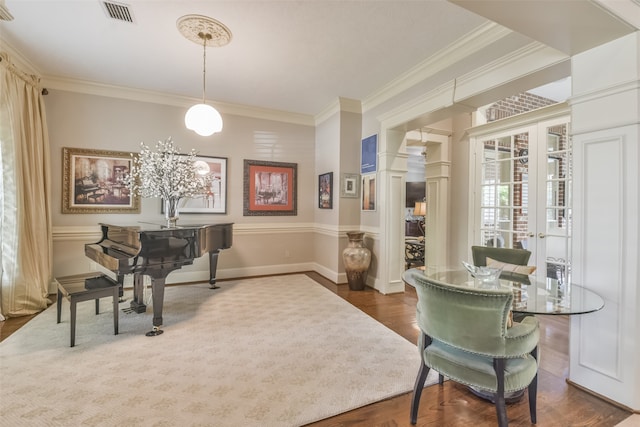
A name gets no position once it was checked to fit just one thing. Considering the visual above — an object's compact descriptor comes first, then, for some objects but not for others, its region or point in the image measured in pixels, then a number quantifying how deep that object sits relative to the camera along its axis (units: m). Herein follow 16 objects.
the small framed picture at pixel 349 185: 4.49
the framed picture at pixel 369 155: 4.20
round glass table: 1.55
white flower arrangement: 3.08
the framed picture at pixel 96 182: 3.80
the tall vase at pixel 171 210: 3.08
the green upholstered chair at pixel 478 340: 1.36
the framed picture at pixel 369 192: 4.27
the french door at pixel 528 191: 3.37
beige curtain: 2.95
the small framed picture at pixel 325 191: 4.70
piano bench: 2.38
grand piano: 2.50
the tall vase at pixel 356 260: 4.09
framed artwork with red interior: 4.84
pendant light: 2.53
